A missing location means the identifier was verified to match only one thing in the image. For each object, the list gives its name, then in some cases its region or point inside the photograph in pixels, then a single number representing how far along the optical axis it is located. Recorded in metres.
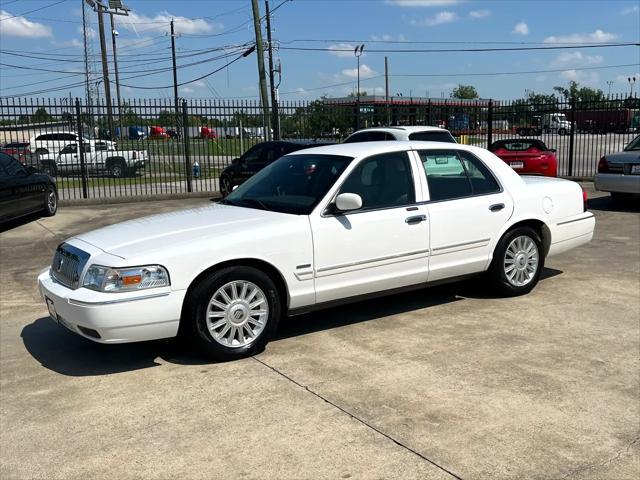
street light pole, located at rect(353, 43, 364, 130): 19.22
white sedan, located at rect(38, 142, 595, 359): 4.43
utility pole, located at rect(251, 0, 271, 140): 26.38
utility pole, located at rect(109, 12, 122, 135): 39.73
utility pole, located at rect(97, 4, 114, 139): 33.62
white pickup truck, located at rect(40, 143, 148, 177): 21.77
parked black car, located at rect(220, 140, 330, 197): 13.79
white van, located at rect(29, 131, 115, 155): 21.33
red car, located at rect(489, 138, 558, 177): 14.62
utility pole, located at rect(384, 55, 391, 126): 67.81
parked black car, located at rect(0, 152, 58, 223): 11.09
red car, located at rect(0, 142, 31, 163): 19.33
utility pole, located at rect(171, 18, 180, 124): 44.06
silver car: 11.80
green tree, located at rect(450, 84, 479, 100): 126.19
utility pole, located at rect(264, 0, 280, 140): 31.55
